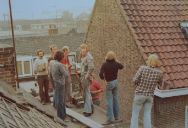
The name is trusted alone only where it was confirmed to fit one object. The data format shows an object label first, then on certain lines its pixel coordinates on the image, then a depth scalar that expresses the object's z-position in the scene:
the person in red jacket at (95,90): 10.82
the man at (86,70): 9.47
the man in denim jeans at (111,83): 9.23
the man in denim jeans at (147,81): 8.29
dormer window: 12.50
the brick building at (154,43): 11.11
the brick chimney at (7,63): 7.50
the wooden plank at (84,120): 9.95
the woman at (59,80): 8.98
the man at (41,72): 10.62
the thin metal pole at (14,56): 7.29
